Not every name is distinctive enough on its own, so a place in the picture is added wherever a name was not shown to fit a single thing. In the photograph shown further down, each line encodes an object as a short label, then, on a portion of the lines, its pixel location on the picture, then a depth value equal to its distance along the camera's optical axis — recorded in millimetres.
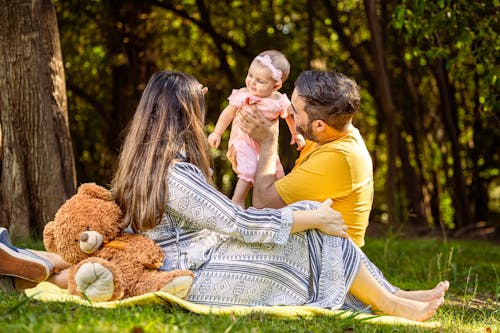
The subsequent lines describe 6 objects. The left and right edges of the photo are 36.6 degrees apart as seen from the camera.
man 3943
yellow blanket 3291
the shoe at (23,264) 3650
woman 3428
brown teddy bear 3363
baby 4316
